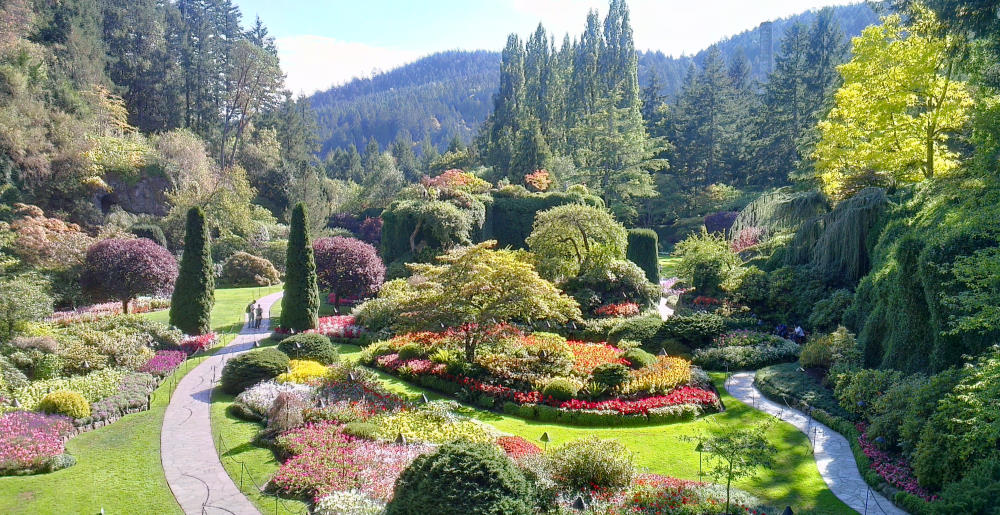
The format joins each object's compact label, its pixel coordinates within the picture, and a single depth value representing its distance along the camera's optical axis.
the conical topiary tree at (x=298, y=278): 21.20
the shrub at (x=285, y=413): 12.45
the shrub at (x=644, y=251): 29.31
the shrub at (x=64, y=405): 12.61
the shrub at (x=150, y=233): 31.47
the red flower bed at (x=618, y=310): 22.68
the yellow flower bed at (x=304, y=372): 15.55
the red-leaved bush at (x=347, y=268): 25.81
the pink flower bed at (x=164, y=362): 16.52
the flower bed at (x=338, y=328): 21.95
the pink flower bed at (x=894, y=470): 9.81
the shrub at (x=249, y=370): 15.50
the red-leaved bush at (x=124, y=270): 21.94
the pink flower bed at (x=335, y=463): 9.88
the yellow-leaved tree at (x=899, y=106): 21.52
